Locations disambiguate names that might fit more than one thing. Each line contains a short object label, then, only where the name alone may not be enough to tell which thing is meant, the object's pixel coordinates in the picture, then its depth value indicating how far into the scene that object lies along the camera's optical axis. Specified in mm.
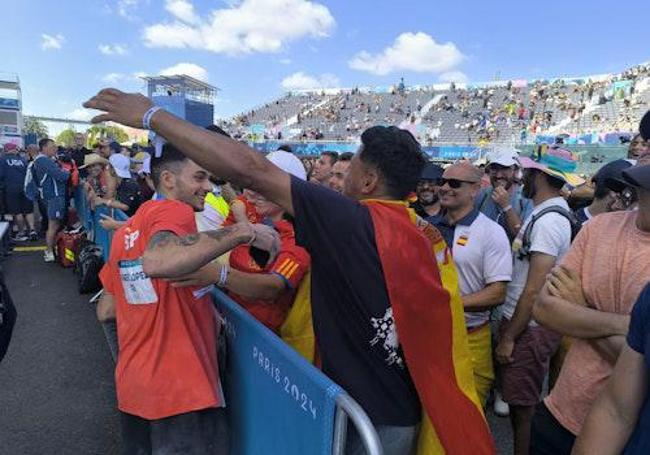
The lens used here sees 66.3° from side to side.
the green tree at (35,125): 78875
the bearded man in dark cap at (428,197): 4660
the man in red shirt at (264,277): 1935
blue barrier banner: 1472
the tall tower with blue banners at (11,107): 37000
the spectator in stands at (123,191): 6109
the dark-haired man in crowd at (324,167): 6876
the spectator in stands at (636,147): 4882
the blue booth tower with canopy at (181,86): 59906
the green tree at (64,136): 74775
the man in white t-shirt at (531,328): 2994
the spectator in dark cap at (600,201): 3502
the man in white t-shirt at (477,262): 3125
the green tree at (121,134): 63669
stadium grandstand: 31828
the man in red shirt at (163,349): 1953
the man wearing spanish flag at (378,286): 1411
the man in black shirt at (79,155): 11133
